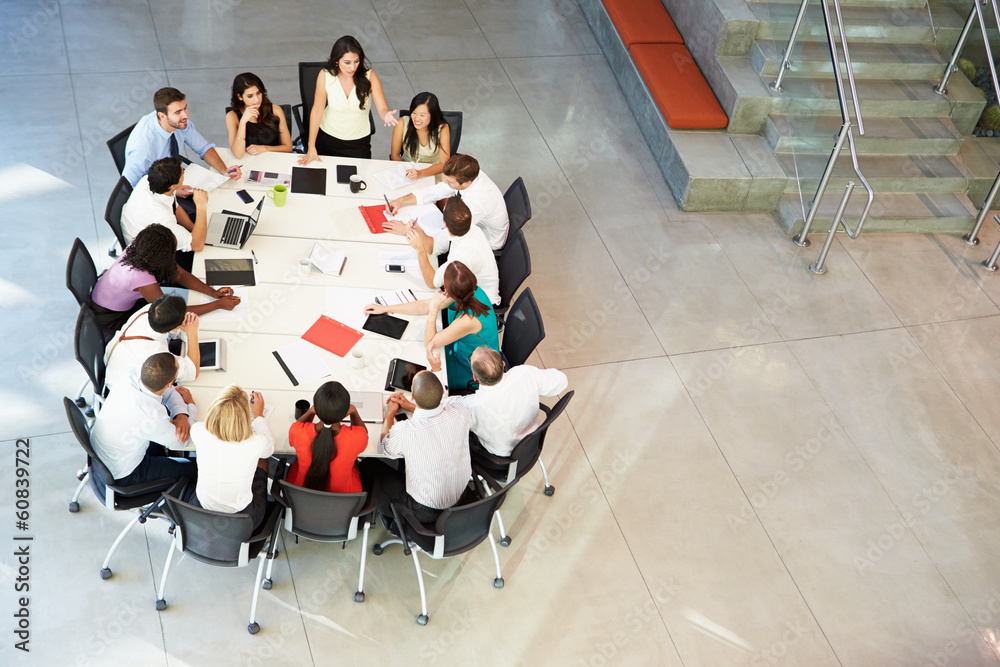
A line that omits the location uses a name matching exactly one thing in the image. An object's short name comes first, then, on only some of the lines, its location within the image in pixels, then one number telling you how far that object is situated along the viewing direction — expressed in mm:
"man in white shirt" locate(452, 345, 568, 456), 4059
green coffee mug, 5137
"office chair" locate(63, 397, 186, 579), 3625
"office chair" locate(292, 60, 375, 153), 5973
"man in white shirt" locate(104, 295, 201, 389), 3889
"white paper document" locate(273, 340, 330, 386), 4215
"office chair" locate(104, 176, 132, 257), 4844
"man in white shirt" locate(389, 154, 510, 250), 5129
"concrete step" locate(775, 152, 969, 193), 6902
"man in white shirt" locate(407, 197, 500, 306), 4805
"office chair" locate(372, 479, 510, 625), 3773
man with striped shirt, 3830
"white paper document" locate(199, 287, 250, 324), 4406
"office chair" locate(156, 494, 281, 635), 3545
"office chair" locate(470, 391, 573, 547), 4324
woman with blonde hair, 3543
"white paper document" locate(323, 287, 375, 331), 4574
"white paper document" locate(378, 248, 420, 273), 4969
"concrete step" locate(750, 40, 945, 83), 7059
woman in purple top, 4207
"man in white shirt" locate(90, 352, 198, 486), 3658
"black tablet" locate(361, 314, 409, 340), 4539
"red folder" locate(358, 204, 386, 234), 5164
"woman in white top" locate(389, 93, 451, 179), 5617
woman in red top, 3707
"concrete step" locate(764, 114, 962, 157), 6934
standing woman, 5609
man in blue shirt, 5035
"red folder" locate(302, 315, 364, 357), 4410
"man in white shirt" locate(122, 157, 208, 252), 4543
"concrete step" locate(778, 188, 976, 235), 6918
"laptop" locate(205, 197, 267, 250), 4844
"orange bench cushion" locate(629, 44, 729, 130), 7172
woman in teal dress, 4449
